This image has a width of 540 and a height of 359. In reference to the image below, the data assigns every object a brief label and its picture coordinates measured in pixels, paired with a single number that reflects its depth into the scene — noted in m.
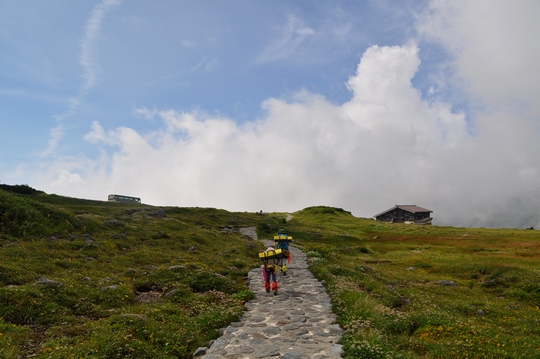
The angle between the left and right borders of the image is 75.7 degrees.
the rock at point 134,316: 11.35
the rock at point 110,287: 15.71
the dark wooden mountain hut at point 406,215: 133.00
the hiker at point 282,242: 21.56
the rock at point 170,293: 15.76
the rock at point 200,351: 9.81
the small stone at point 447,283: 27.20
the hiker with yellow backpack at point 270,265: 16.97
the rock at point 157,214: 50.73
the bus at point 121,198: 96.68
